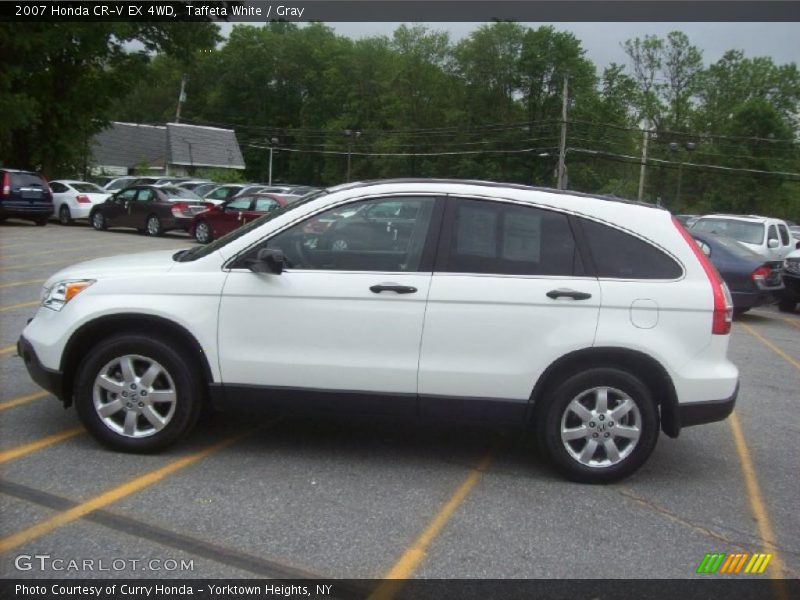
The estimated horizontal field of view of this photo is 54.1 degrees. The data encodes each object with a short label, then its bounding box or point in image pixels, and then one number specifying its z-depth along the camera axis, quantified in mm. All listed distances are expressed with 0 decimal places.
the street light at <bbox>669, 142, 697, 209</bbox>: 51656
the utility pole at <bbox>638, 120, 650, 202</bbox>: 59481
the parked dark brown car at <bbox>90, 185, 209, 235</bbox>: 22641
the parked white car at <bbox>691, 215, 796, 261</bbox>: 15672
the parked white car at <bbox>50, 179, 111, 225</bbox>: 24891
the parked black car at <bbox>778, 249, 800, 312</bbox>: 13820
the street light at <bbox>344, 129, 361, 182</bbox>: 72719
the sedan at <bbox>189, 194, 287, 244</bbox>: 20703
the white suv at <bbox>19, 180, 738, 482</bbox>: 4676
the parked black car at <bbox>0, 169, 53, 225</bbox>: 22156
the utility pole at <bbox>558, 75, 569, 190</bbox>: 42138
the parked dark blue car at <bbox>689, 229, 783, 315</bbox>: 12625
